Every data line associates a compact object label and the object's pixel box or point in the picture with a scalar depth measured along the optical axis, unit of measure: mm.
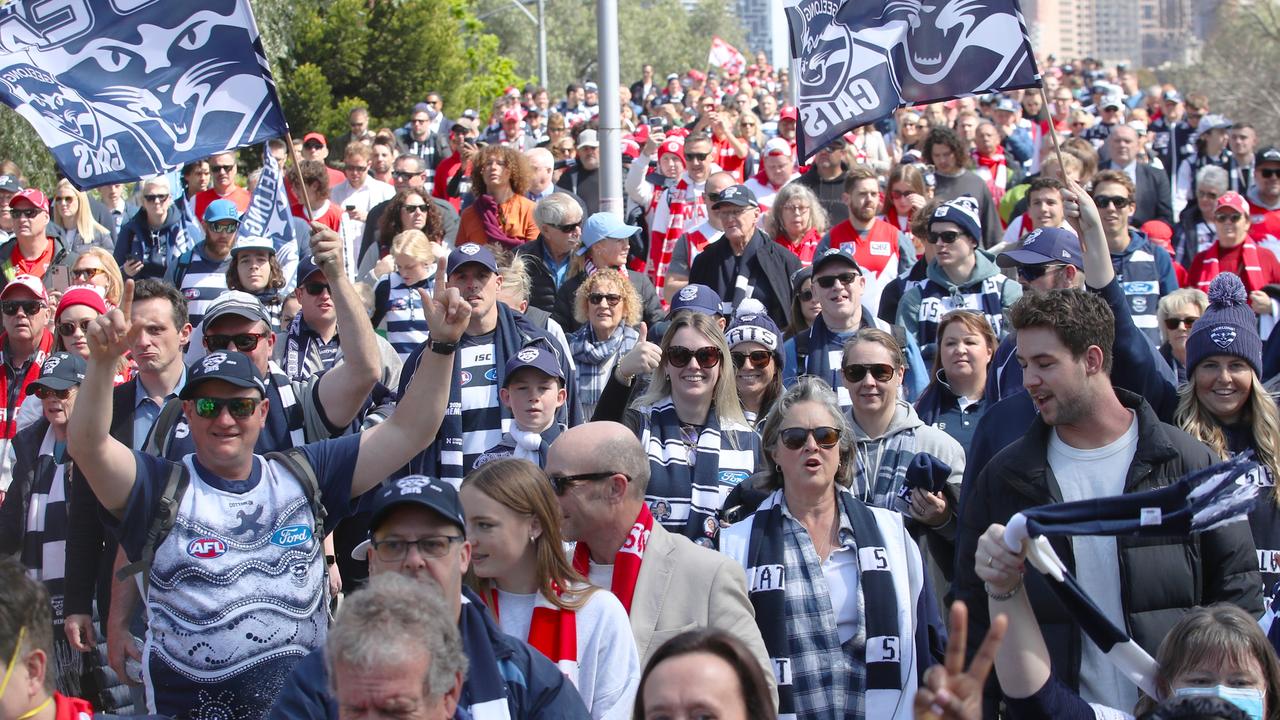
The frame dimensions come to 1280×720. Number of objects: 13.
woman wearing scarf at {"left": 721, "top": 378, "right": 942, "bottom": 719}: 9961
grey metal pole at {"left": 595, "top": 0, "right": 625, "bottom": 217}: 22547
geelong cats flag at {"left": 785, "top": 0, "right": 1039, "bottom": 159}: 14406
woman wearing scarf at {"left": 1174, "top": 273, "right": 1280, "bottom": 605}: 11453
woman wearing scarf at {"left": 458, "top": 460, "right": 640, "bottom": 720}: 8867
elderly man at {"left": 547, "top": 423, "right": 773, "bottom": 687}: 9641
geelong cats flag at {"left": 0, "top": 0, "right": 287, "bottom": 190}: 13211
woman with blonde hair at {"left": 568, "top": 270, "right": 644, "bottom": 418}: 16219
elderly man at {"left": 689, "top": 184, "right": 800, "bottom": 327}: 19656
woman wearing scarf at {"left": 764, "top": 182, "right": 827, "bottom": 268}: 21234
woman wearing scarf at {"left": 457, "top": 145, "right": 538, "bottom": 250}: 23203
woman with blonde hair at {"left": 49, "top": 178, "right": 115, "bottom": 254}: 25437
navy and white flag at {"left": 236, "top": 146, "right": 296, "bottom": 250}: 19094
